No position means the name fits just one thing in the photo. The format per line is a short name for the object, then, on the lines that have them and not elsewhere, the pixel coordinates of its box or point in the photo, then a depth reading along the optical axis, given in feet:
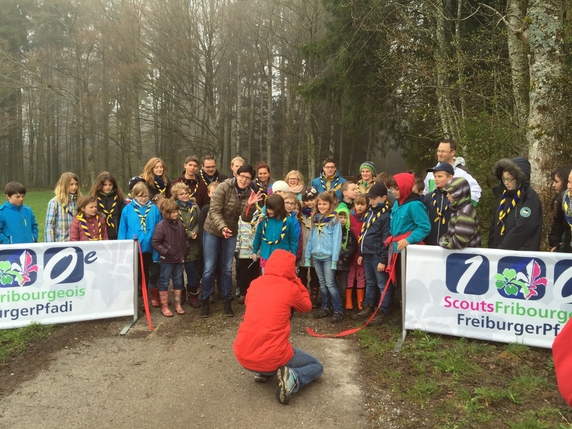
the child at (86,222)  19.10
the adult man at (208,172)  23.62
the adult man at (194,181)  22.85
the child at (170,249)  19.03
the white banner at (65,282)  16.87
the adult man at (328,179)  24.72
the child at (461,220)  15.57
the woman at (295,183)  22.76
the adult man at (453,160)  18.11
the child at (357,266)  20.16
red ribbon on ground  17.40
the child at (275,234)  18.93
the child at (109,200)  20.42
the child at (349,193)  22.00
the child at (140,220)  19.51
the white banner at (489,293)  14.75
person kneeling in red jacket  11.87
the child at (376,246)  18.70
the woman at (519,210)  15.85
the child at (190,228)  20.47
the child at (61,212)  19.48
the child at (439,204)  16.83
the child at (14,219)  19.81
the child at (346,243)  19.86
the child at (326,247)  19.10
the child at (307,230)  20.67
